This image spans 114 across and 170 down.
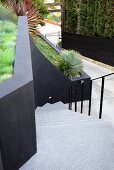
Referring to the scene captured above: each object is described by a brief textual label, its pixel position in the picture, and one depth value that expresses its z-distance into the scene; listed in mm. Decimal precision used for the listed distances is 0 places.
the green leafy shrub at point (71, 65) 7176
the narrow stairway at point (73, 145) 2979
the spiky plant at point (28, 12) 9406
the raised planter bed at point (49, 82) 5718
